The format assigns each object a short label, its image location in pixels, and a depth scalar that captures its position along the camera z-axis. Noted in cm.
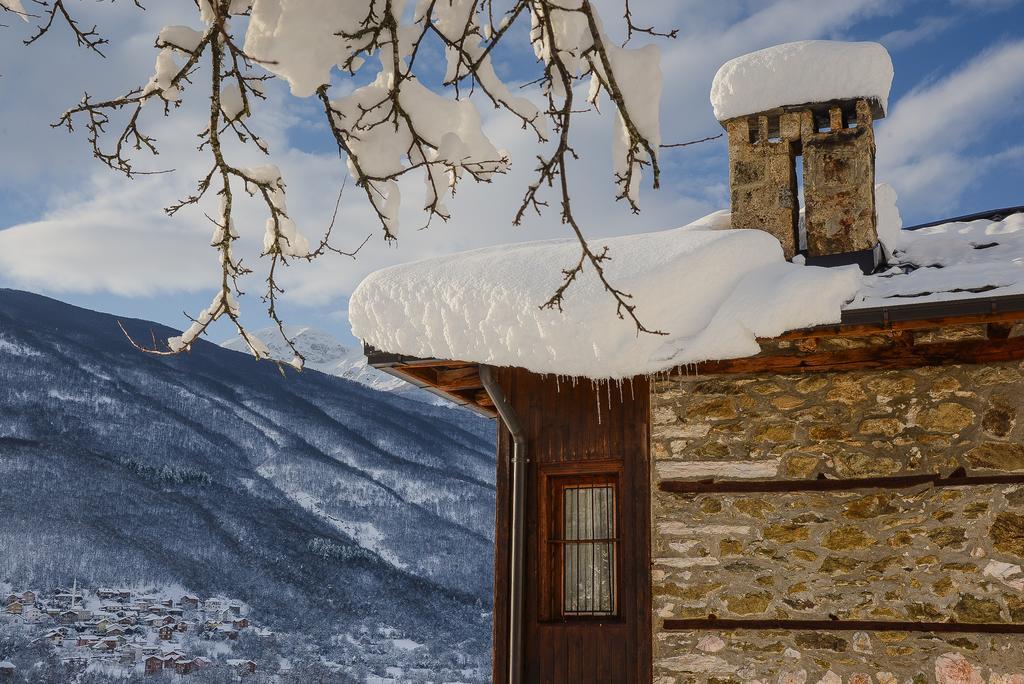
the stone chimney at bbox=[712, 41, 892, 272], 558
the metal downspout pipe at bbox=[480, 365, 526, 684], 548
